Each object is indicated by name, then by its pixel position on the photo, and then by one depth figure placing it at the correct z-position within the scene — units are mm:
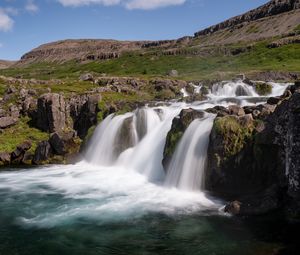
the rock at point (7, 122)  38506
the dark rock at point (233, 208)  16196
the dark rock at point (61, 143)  31524
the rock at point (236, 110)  21597
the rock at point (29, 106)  40776
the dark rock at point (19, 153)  31270
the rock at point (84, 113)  36330
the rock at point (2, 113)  40492
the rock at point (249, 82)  45001
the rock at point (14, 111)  40924
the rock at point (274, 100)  22560
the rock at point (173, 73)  76597
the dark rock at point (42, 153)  30719
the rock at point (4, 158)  30785
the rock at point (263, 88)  42279
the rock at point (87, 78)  63251
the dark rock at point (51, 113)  37155
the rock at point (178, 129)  22336
